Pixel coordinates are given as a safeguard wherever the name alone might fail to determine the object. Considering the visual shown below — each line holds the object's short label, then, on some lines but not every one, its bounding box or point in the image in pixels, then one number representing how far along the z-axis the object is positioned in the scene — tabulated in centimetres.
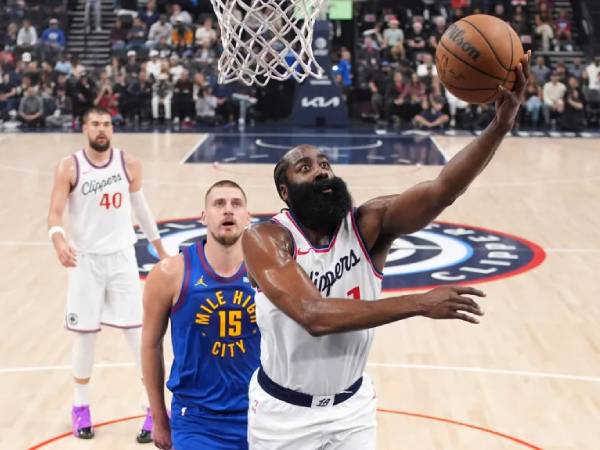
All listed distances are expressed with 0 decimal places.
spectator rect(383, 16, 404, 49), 2436
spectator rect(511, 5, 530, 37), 2473
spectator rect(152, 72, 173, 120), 2250
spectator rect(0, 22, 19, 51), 2494
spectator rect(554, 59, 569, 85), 2242
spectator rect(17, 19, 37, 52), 2484
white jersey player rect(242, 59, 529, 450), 372
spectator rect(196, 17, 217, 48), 2381
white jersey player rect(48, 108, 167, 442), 653
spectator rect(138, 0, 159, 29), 2531
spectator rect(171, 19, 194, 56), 2397
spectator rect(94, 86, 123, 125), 2205
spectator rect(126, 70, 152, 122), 2255
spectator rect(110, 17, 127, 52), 2474
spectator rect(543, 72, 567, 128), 2228
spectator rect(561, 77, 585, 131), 2212
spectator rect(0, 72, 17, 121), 2288
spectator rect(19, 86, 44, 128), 2214
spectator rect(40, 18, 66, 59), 2425
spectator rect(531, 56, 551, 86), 2281
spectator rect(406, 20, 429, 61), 2402
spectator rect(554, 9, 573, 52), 2530
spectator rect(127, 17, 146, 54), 2434
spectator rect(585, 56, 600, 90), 2267
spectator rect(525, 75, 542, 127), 2247
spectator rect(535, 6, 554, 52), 2498
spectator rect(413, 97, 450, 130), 2228
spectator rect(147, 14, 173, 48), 2437
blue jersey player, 457
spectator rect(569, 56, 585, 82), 2289
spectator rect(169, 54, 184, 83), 2255
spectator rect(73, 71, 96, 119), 2205
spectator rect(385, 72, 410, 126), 2255
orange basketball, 371
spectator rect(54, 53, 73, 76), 2350
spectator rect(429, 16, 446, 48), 2416
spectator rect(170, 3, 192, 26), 2489
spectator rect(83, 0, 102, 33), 2648
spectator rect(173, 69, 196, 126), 2230
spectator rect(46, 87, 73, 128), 2234
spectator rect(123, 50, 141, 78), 2284
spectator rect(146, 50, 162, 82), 2278
